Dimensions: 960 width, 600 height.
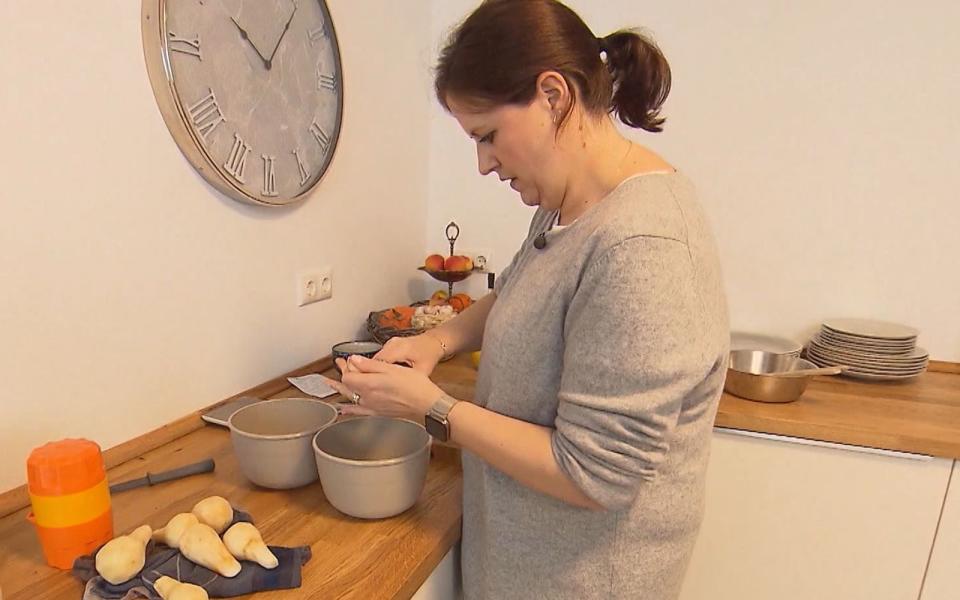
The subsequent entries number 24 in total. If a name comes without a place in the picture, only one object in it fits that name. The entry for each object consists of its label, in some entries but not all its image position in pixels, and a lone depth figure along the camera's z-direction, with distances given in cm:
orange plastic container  74
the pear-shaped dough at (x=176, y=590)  68
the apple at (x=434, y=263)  174
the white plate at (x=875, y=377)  144
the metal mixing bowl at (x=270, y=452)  92
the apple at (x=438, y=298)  170
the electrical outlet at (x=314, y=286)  141
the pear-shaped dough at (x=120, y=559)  72
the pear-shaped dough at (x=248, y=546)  76
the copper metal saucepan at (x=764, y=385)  128
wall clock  103
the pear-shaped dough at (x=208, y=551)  74
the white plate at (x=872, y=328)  146
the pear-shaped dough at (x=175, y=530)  78
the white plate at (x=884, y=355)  143
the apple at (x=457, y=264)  174
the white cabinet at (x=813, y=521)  118
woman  67
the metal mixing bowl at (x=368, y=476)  85
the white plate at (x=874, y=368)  143
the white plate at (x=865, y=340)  144
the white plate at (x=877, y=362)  143
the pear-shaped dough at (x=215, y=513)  82
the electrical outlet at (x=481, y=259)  191
